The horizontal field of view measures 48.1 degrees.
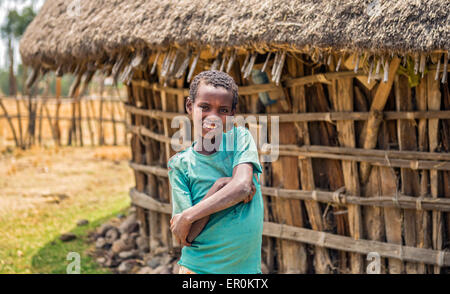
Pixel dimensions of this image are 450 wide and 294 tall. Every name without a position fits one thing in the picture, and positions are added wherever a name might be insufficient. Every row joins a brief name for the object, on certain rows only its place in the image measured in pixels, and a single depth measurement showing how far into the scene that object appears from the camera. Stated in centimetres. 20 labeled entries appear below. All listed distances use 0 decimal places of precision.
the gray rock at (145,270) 548
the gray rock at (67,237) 669
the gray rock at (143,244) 621
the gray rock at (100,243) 645
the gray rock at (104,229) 686
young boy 188
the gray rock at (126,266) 566
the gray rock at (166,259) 564
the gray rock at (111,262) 586
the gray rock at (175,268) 526
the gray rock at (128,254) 599
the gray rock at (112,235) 656
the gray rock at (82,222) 741
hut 364
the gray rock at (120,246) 616
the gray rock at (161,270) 538
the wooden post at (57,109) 1198
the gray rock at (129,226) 661
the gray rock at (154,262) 563
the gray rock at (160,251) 593
